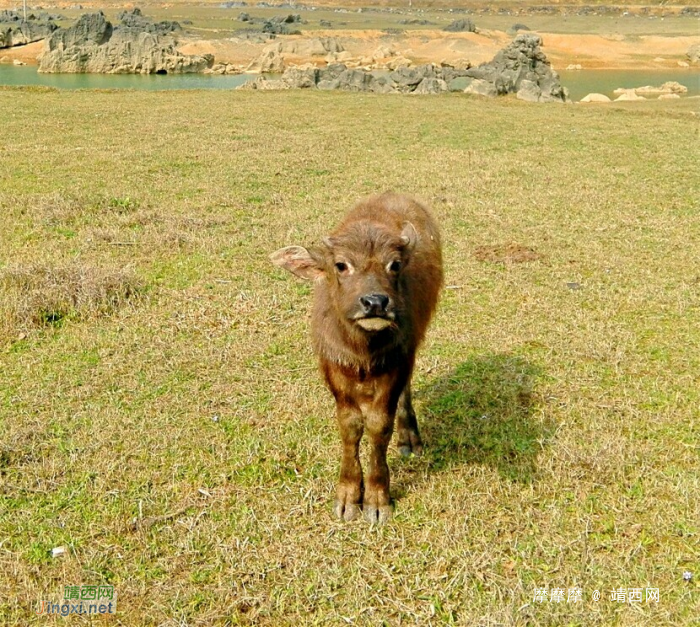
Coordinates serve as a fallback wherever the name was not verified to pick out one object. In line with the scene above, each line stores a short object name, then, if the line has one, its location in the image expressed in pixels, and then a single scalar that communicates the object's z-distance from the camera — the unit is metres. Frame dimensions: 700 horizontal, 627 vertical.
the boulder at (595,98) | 31.82
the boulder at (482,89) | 28.39
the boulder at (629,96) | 32.91
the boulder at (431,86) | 29.08
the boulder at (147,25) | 56.78
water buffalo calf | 3.28
